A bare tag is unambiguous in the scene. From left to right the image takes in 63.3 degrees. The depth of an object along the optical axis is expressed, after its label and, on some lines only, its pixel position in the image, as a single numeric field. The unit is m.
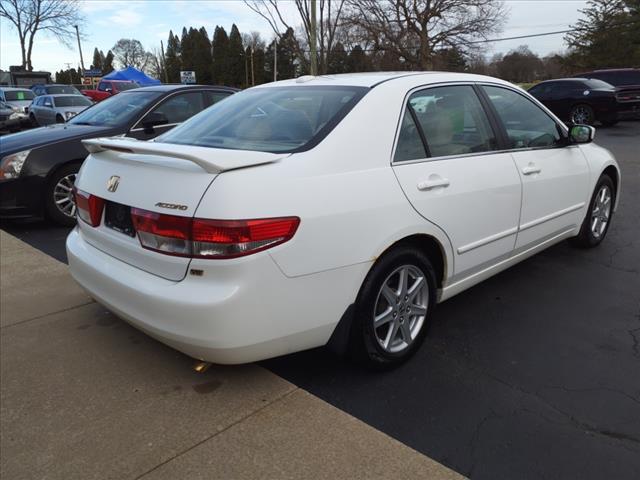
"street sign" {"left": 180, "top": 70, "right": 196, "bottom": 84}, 44.10
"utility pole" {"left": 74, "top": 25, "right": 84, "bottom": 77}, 53.69
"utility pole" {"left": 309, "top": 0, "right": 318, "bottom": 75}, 17.36
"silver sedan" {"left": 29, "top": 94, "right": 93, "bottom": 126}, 16.75
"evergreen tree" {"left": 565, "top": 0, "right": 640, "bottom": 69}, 32.09
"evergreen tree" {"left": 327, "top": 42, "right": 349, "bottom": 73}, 26.87
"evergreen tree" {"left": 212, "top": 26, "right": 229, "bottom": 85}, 75.75
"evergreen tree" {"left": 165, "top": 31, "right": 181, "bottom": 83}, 82.00
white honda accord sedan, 2.20
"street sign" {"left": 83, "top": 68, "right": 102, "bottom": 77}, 60.75
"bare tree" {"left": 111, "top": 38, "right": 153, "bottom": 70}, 85.56
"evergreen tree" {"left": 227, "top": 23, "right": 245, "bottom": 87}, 74.62
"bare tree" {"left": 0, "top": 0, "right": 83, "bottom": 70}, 49.50
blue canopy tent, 32.45
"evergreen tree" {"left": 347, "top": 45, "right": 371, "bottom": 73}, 36.19
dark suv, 16.20
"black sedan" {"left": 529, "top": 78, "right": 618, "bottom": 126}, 15.04
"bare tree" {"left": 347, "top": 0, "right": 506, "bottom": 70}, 34.38
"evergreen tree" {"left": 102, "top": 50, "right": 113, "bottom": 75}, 93.66
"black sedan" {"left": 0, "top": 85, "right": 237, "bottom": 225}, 5.61
